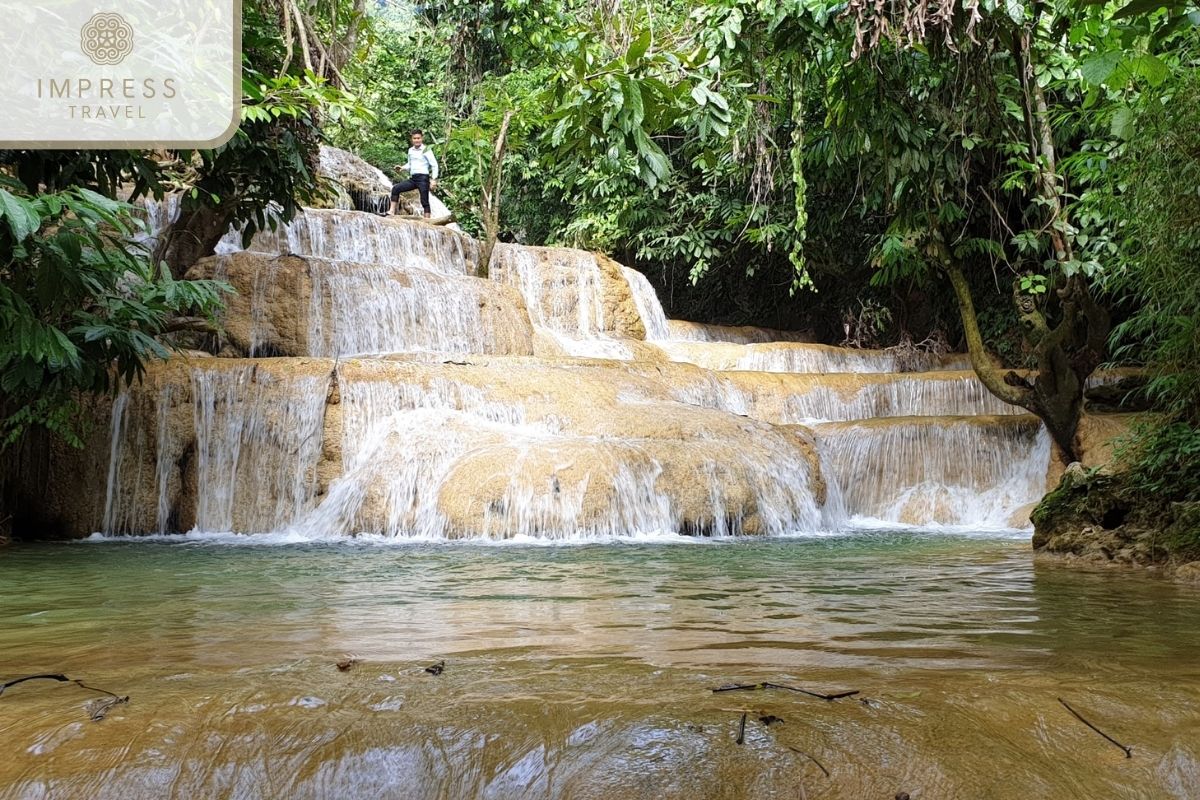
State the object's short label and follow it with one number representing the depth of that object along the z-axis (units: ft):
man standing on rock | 53.52
